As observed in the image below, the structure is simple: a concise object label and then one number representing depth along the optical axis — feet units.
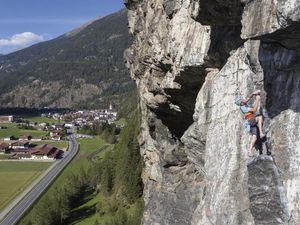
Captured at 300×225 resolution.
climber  36.70
